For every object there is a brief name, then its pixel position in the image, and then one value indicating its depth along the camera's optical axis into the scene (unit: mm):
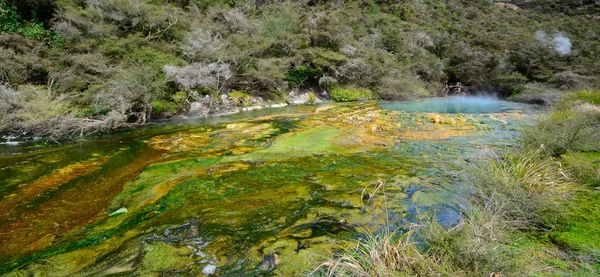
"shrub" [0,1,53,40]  11250
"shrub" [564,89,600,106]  8783
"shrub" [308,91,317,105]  19264
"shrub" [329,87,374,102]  20703
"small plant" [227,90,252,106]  15140
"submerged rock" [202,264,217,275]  2721
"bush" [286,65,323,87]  19969
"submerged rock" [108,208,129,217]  3926
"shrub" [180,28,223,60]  14406
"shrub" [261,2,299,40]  20850
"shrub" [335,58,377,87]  21125
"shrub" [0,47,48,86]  9367
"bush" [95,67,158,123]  9617
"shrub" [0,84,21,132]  8234
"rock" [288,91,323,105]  18906
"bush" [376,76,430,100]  23031
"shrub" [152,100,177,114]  11642
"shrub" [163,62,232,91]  12258
